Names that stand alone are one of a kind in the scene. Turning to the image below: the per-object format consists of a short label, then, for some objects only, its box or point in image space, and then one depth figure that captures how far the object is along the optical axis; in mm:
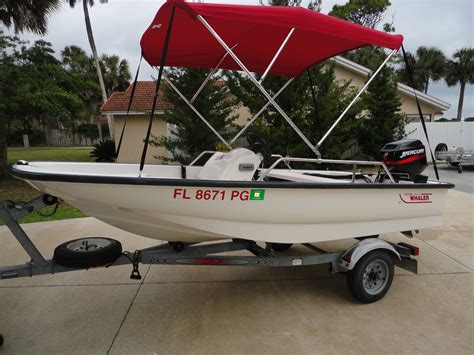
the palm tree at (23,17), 10836
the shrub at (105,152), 14633
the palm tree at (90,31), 20031
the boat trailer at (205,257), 2709
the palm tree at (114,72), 40056
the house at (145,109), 14516
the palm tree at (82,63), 39062
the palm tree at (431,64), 34844
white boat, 2605
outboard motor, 4039
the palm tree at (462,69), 33500
